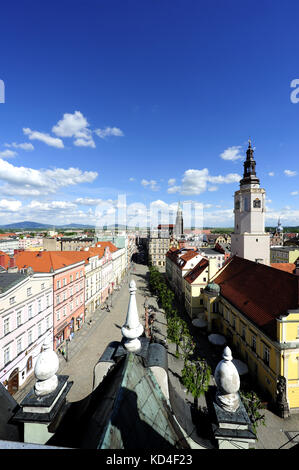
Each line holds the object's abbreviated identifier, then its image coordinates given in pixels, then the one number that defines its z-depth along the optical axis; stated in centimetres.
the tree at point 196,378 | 1498
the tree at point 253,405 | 1361
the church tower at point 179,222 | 12031
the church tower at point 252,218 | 3406
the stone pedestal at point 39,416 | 355
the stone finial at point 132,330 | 433
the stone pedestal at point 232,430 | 328
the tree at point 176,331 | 2286
